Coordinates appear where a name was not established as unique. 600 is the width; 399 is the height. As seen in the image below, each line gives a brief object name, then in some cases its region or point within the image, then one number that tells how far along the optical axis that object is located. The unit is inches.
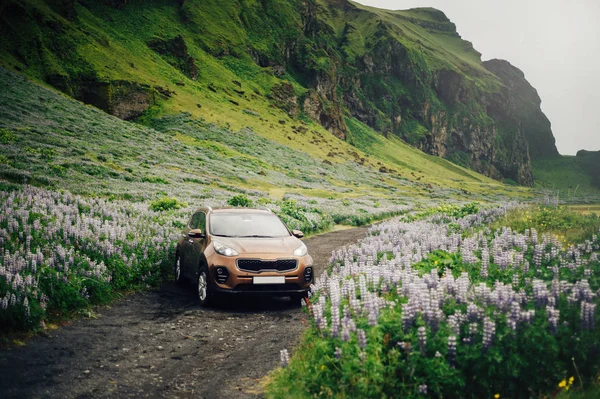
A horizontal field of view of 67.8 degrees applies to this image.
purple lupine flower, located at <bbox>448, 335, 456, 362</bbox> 171.5
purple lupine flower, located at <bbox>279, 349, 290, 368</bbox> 205.6
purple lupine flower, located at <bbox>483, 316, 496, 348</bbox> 171.5
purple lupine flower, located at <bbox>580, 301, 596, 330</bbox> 178.5
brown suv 351.9
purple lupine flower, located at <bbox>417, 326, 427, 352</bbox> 175.9
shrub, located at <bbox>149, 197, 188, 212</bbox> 738.2
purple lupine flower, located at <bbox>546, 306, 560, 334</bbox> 176.6
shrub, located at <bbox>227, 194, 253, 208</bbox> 903.8
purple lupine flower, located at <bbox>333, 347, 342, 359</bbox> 182.2
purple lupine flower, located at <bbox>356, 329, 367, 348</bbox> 178.4
